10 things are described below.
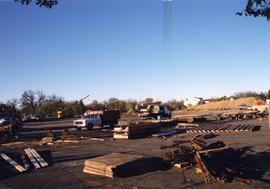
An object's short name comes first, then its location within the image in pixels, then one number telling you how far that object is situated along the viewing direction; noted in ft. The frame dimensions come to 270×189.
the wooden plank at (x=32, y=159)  39.62
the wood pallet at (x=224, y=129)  66.52
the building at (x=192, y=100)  443.39
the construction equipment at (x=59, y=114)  206.85
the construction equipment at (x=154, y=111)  125.59
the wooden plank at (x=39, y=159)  40.54
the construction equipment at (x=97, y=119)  100.87
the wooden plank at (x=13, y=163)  38.07
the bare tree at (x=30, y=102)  316.07
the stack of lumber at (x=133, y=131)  67.01
